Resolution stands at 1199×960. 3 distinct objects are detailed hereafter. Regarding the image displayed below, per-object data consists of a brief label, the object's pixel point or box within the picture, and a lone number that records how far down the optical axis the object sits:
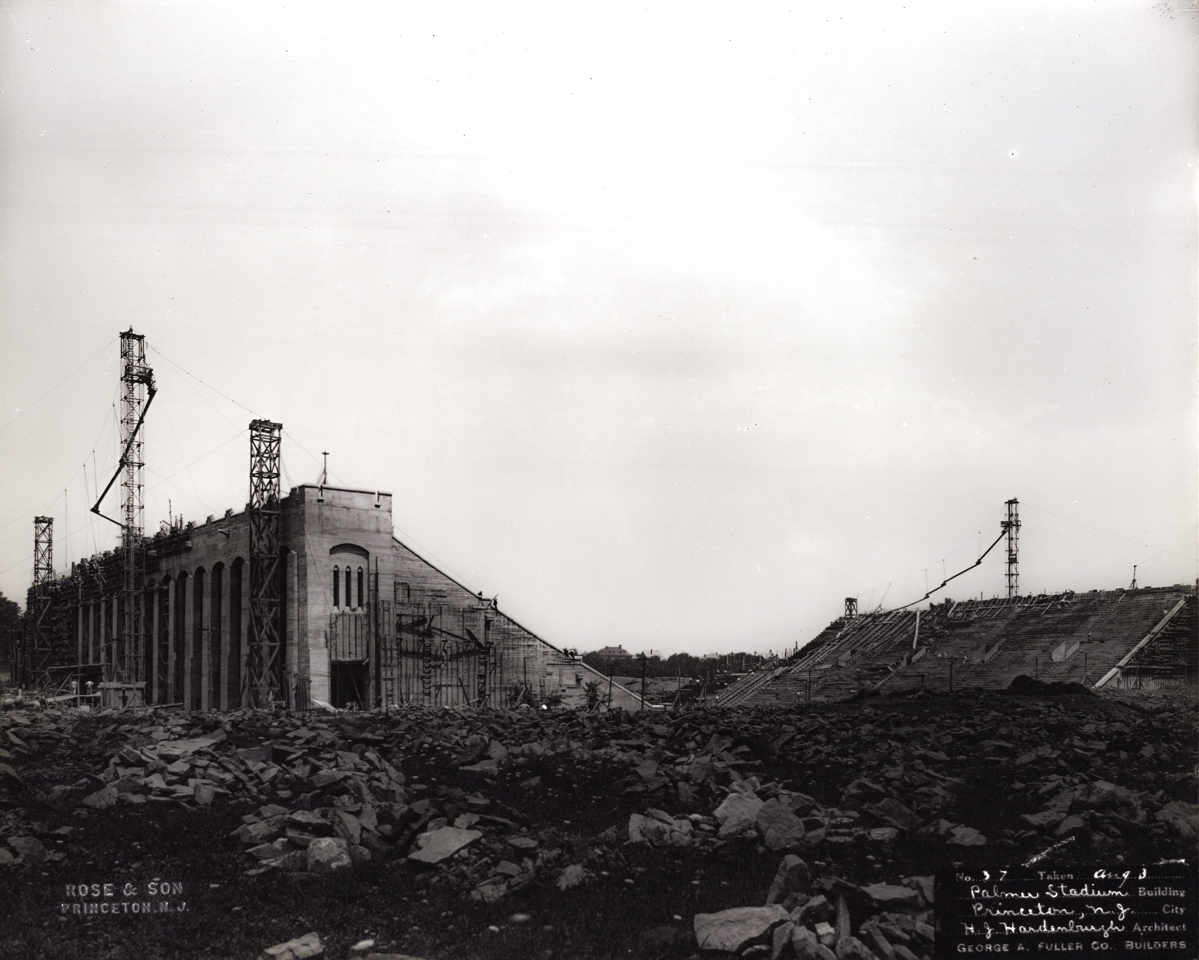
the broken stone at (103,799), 13.23
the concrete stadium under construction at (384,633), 38.84
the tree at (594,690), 40.33
